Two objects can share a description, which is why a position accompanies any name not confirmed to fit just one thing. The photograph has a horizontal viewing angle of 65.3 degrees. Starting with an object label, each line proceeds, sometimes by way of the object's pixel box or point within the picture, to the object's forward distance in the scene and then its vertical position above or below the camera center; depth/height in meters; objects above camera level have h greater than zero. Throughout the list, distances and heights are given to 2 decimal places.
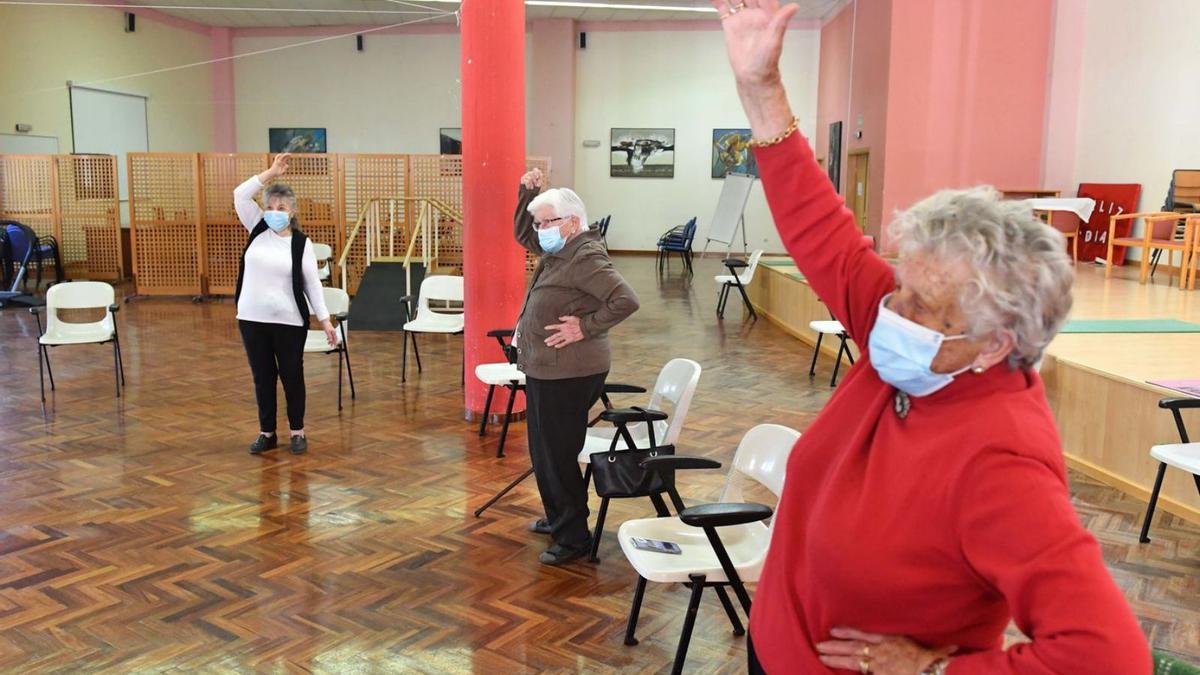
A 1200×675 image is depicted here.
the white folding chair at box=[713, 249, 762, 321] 11.20 -0.83
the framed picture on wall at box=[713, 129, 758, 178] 18.94 +1.16
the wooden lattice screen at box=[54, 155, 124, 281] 13.30 -0.24
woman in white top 5.31 -0.54
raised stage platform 4.62 -1.01
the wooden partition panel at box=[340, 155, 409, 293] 12.22 +0.34
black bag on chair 3.57 -1.03
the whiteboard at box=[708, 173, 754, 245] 14.44 +0.02
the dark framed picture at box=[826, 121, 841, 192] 16.28 +0.96
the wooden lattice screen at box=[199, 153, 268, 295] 12.79 -0.18
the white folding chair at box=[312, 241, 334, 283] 11.44 -0.68
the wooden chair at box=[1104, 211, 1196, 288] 8.94 -0.27
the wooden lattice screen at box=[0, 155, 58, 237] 13.25 +0.14
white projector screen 15.57 +1.32
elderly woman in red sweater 1.15 -0.38
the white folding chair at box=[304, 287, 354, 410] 6.75 -0.83
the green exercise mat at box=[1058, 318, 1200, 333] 6.54 -0.80
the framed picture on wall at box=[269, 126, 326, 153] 19.50 +1.30
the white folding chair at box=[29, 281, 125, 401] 6.89 -0.92
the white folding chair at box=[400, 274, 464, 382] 7.53 -0.85
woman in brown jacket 3.94 -0.60
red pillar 5.98 +0.25
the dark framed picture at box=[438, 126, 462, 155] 19.27 +1.34
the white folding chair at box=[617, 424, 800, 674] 2.74 -1.09
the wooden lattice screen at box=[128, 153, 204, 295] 12.73 -0.30
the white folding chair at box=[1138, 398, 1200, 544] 3.74 -0.98
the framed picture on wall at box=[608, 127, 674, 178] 19.14 +1.10
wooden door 14.38 +0.41
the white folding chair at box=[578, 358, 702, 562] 3.91 -0.91
